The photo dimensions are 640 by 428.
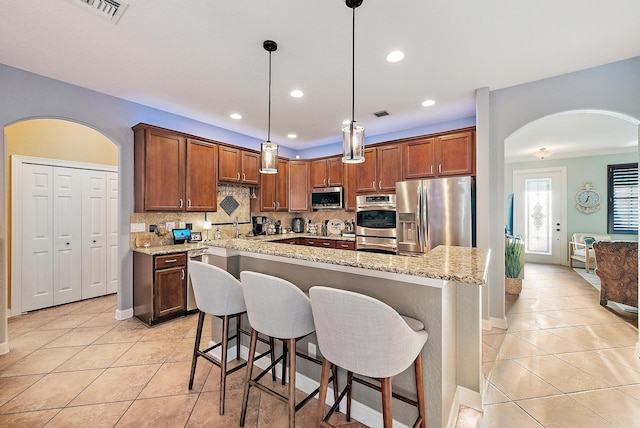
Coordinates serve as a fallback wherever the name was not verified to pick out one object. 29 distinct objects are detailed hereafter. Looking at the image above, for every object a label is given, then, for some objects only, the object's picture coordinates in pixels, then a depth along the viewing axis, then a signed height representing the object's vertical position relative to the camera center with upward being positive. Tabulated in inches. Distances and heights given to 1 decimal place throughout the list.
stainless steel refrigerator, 133.9 -0.5
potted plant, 167.2 -33.2
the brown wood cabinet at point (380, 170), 168.7 +27.0
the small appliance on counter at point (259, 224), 203.5 -9.1
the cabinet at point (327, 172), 198.4 +29.4
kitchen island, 59.3 -20.4
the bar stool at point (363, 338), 48.8 -23.7
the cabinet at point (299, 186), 212.4 +20.2
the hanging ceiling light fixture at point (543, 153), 216.8 +47.0
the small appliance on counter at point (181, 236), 153.2 -13.3
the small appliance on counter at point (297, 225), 226.2 -10.8
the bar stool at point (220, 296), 76.4 -24.0
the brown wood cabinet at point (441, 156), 143.4 +31.0
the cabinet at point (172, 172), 137.3 +21.6
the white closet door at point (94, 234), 166.1 -13.8
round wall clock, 239.3 +11.5
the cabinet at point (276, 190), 197.6 +16.4
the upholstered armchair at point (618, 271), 138.1 -30.6
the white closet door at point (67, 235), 154.6 -13.3
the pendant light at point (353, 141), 79.2 +20.6
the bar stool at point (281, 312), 62.7 -23.3
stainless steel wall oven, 163.8 -7.1
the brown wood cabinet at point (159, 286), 128.6 -36.0
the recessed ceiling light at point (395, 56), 96.8 +55.9
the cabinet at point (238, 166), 170.2 +29.8
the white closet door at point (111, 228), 175.6 -10.2
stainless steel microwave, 197.9 +10.6
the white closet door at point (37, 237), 144.1 -13.3
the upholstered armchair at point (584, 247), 223.1 -30.2
